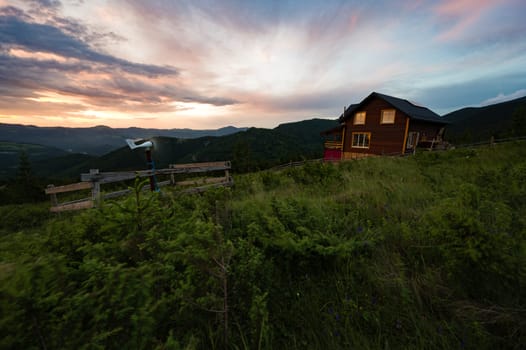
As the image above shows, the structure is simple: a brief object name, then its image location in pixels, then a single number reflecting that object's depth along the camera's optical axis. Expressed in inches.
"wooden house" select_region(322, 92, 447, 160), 813.9
